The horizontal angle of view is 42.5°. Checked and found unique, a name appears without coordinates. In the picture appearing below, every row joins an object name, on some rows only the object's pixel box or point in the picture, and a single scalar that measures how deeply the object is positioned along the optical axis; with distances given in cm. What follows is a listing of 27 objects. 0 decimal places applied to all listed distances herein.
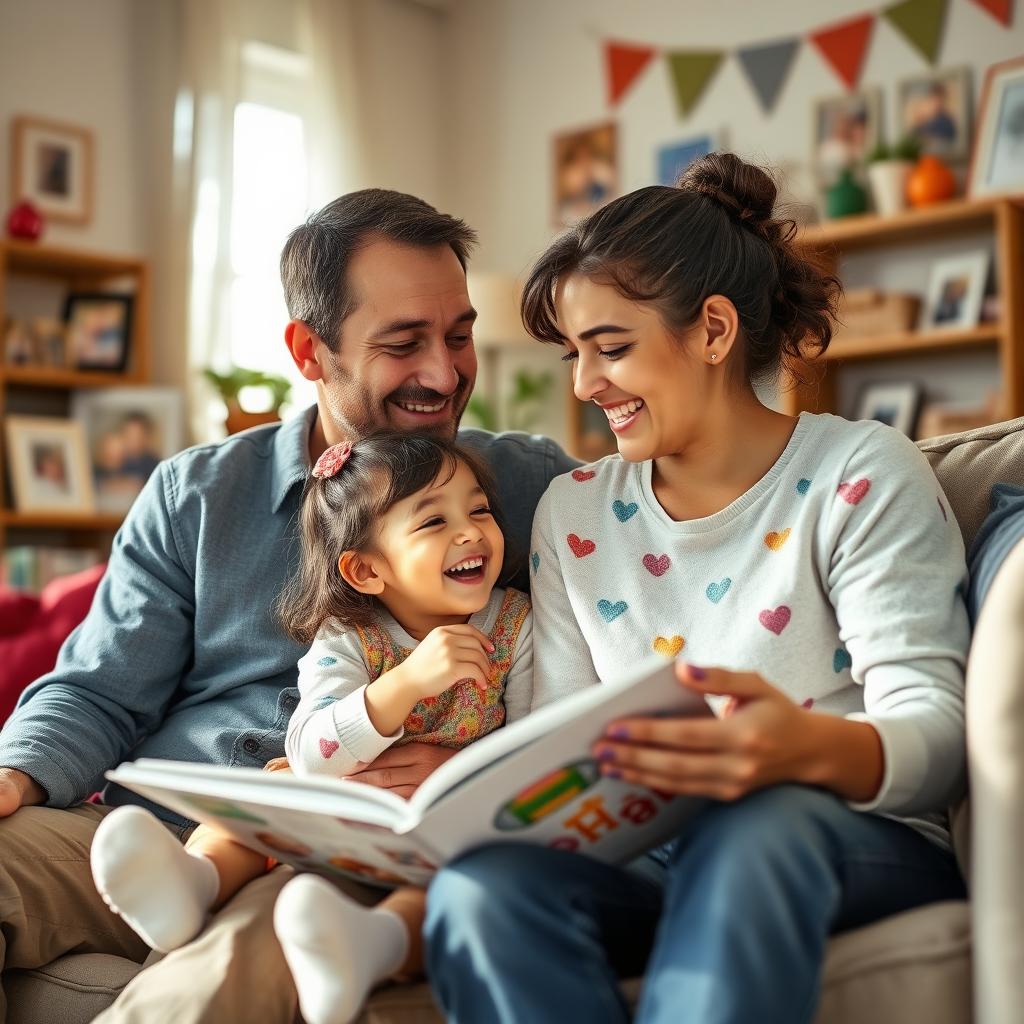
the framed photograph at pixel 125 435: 466
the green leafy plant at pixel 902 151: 427
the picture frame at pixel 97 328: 466
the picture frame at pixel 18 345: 447
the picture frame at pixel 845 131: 452
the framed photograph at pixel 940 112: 431
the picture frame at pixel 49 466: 442
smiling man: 150
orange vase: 419
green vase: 440
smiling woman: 100
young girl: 119
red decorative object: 437
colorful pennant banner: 438
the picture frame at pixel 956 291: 422
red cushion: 209
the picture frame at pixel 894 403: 439
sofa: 101
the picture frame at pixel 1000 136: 411
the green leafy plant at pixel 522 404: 508
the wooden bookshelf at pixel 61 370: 441
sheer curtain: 483
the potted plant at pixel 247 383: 453
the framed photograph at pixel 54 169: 450
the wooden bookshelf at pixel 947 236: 402
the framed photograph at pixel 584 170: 517
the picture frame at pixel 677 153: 489
